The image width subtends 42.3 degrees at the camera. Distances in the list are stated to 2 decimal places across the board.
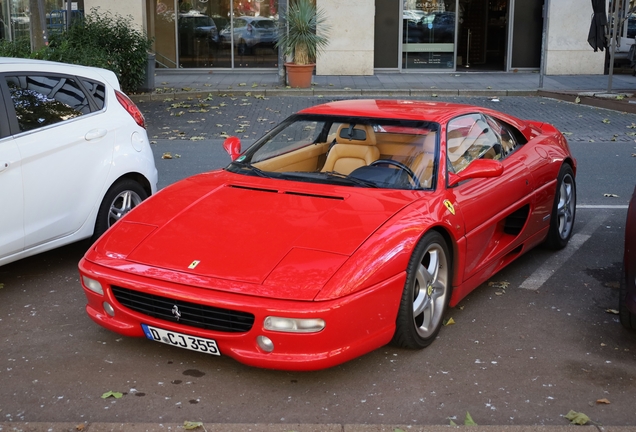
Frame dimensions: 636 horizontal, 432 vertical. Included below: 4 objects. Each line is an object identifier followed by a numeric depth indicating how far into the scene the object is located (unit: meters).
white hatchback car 5.77
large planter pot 17.75
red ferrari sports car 4.16
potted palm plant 17.39
